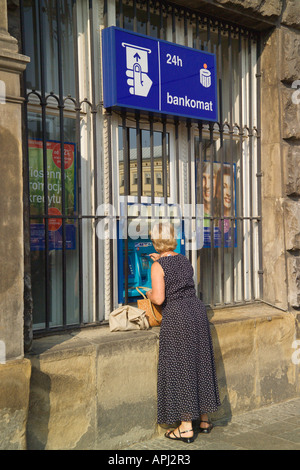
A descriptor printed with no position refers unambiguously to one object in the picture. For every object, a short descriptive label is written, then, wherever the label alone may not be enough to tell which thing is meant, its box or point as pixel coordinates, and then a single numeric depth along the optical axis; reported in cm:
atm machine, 490
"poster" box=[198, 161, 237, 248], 564
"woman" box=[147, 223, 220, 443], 434
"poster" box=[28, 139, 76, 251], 436
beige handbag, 459
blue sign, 471
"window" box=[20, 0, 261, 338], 443
